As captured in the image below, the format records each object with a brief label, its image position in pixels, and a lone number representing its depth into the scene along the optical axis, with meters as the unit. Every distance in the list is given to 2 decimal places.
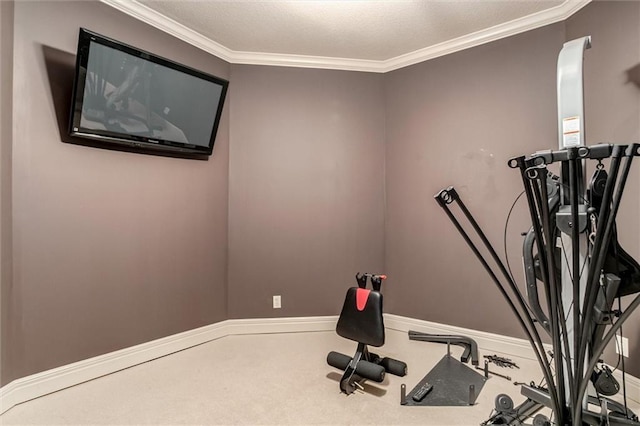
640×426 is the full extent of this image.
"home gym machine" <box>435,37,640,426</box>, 1.07
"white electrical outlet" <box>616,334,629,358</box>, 2.02
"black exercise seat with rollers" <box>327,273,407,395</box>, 2.09
